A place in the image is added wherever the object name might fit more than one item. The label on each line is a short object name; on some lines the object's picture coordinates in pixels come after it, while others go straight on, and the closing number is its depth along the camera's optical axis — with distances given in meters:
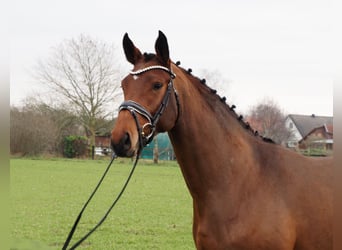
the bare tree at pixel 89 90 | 44.75
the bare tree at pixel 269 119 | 41.44
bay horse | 3.61
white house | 60.16
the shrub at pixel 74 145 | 48.12
